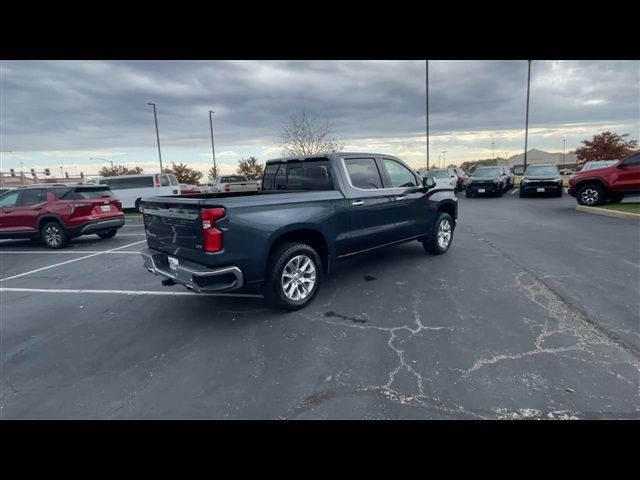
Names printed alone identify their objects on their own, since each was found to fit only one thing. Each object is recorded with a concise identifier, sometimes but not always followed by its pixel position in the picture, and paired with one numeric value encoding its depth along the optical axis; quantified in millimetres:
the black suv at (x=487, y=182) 18953
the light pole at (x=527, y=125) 29581
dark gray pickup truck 3629
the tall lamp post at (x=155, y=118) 33297
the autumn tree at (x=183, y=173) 40469
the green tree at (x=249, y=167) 37947
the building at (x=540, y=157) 95875
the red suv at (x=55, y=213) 9211
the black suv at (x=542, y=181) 17016
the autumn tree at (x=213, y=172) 40594
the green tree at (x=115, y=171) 40781
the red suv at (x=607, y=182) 11357
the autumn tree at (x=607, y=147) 34094
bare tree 28438
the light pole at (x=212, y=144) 38531
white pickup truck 16705
